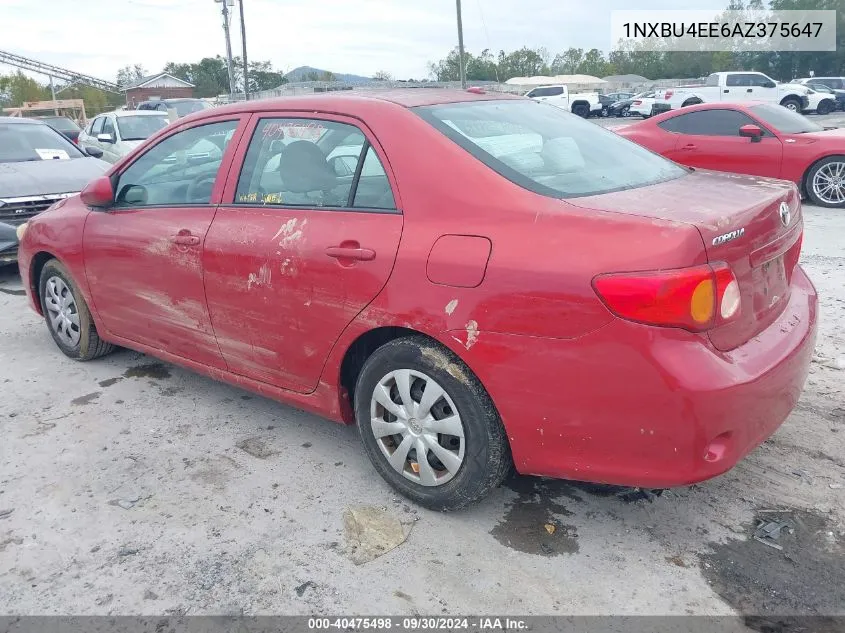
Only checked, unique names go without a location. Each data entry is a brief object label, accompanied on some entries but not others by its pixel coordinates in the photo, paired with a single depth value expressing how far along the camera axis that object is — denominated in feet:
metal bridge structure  204.43
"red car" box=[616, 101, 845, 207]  28.78
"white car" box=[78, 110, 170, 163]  43.06
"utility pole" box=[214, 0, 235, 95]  83.35
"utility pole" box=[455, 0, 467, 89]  80.89
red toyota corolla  7.47
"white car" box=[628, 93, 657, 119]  104.97
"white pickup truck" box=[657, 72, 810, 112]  95.96
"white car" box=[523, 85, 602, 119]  122.42
